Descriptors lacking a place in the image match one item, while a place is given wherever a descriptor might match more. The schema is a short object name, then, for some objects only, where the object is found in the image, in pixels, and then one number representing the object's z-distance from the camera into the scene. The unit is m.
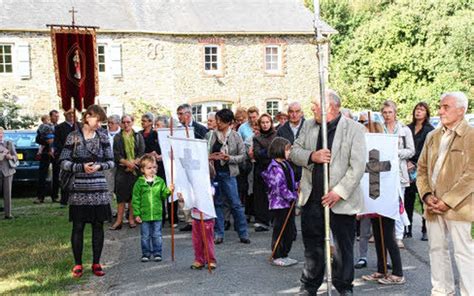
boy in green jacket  8.32
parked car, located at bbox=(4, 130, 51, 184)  15.55
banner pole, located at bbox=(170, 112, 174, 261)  8.10
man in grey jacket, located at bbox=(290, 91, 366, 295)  5.98
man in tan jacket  5.74
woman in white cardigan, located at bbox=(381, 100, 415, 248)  8.62
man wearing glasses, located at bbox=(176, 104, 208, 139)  10.58
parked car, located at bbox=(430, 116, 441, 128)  23.83
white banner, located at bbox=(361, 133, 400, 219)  6.94
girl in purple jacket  8.12
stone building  32.91
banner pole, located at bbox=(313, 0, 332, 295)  5.79
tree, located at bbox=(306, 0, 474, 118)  35.84
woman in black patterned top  7.42
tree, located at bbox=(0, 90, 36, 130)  26.88
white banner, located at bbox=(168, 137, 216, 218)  7.60
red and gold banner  20.03
